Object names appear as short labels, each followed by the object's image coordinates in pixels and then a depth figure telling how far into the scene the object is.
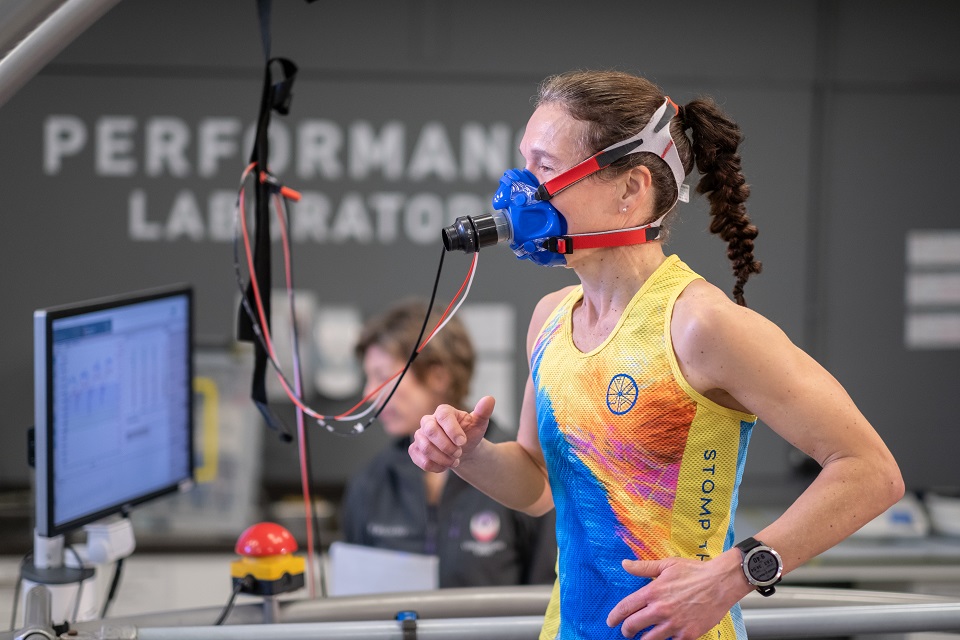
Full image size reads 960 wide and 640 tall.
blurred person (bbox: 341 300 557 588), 4.47
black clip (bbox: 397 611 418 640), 3.53
